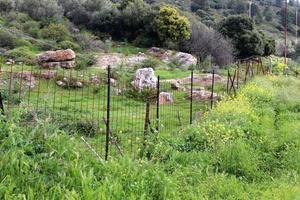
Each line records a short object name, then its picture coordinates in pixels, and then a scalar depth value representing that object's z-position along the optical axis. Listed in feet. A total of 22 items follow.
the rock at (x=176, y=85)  60.90
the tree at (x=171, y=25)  115.03
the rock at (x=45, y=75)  51.65
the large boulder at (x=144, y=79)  57.25
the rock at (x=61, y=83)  51.55
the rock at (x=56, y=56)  68.85
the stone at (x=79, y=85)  52.80
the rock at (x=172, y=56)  95.09
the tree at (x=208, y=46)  108.99
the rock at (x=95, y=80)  52.24
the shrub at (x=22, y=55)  67.31
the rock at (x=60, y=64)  66.60
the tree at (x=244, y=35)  120.26
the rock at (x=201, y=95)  55.50
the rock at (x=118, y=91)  52.52
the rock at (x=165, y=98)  51.27
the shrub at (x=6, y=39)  90.99
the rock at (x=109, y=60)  79.83
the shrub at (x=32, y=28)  104.73
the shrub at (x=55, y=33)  103.50
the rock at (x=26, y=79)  45.84
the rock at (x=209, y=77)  67.61
